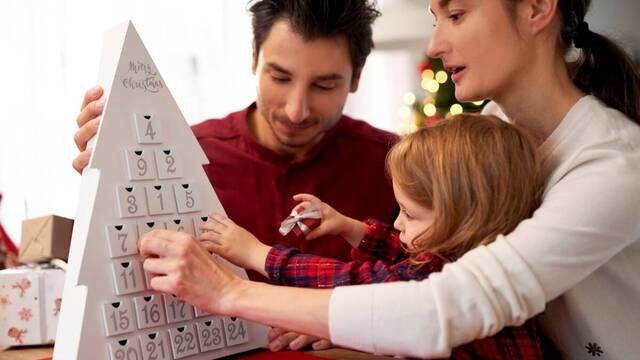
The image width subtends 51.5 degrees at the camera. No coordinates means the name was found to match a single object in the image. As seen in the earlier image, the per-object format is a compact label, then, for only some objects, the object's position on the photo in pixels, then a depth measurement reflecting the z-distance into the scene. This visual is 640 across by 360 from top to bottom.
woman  0.85
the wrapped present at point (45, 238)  1.39
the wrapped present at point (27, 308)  1.32
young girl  0.97
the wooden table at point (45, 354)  1.18
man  1.50
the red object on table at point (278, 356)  1.12
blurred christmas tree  3.37
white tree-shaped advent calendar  0.97
